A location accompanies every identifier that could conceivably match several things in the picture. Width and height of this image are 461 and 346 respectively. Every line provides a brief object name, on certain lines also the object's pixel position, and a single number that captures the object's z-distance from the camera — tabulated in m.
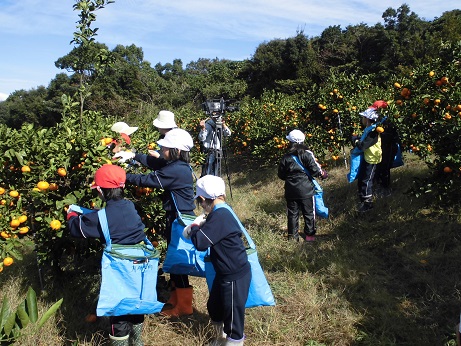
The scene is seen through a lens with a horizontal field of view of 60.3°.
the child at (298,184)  4.86
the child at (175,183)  3.14
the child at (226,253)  2.52
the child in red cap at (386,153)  5.61
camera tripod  7.16
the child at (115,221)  2.57
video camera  6.82
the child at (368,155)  5.22
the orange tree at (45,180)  2.84
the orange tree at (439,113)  3.60
